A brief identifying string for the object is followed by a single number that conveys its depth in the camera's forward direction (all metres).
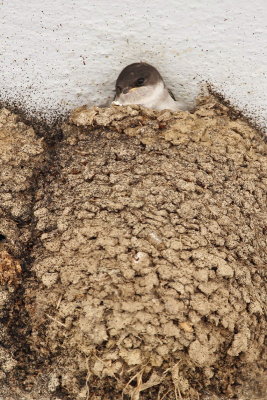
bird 3.13
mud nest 2.61
